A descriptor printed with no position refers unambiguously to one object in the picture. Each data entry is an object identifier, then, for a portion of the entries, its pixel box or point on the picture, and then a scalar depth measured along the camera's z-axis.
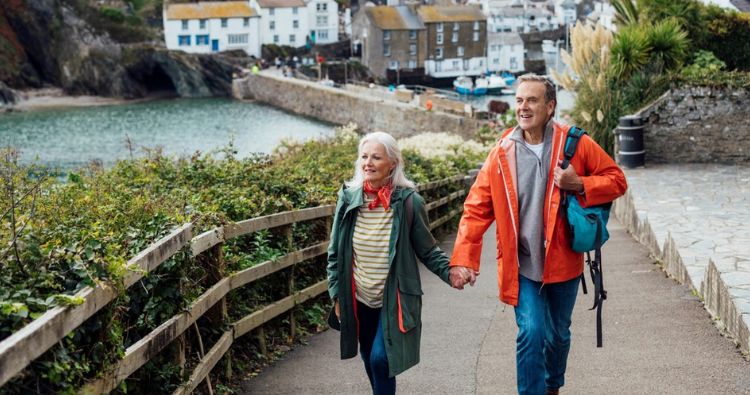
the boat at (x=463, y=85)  97.44
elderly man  5.03
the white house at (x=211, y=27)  104.75
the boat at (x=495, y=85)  97.06
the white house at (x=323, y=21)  117.69
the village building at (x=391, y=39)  106.62
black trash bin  18.08
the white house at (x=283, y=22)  110.82
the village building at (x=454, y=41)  111.50
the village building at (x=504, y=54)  118.62
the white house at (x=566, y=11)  155.75
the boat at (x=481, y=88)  96.69
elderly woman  4.95
